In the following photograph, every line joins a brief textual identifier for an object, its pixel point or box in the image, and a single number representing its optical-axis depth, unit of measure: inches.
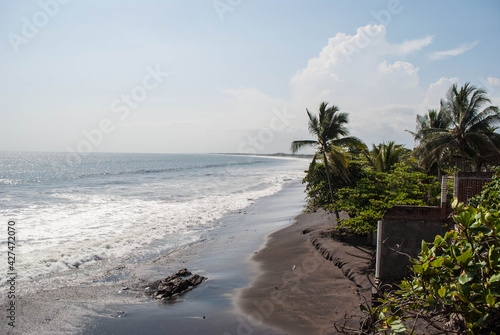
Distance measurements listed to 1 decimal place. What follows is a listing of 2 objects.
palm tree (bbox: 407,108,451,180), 778.8
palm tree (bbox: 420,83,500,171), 716.0
